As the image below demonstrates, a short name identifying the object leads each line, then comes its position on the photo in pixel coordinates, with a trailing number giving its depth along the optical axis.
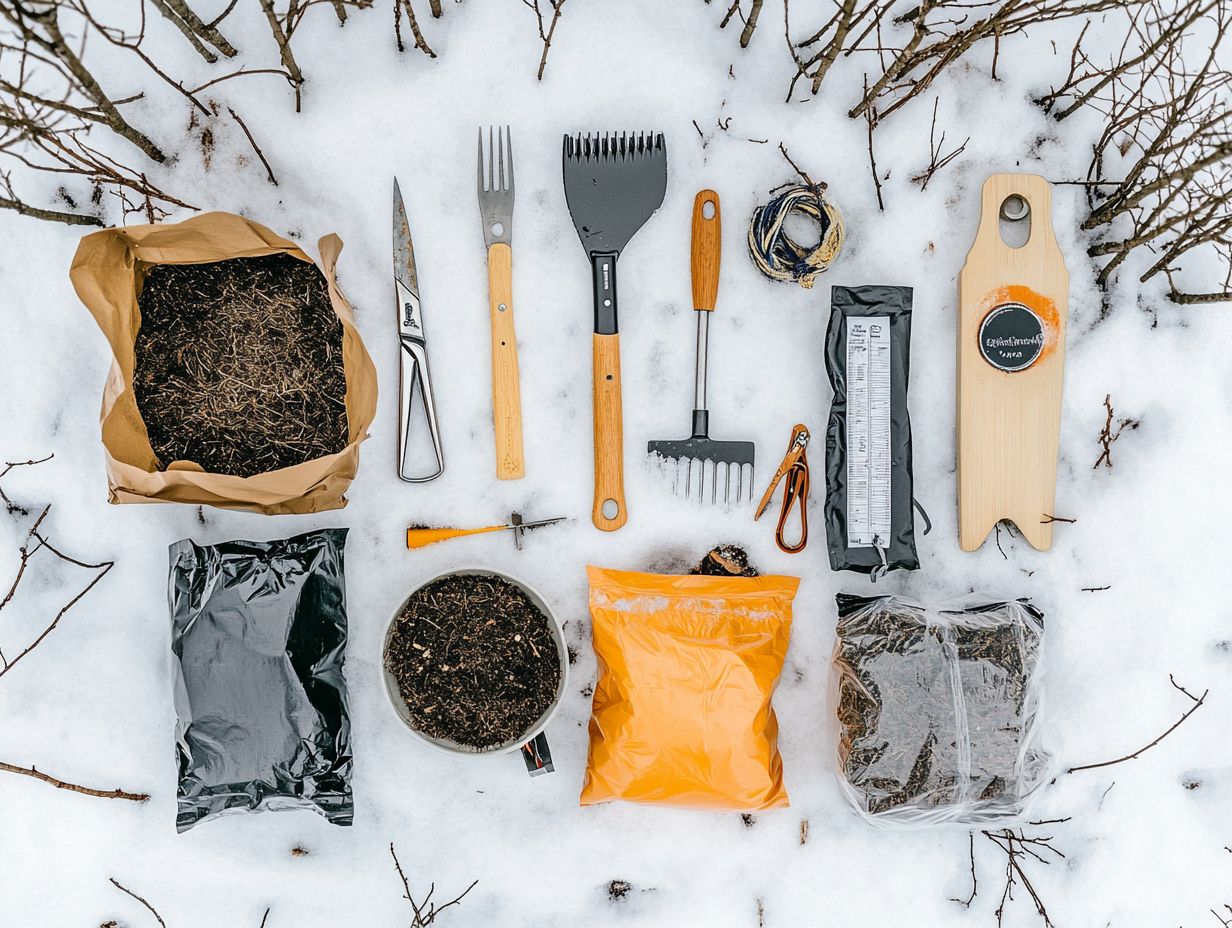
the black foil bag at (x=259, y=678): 1.66
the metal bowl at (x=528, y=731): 1.69
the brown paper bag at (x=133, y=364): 1.54
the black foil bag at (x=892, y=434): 1.80
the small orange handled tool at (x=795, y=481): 1.85
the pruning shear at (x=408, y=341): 1.80
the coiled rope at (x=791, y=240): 1.76
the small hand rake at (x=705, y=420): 1.83
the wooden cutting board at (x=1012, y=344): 1.82
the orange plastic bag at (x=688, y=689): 1.71
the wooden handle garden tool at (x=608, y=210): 1.81
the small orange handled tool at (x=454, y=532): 1.82
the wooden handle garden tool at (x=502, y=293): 1.81
